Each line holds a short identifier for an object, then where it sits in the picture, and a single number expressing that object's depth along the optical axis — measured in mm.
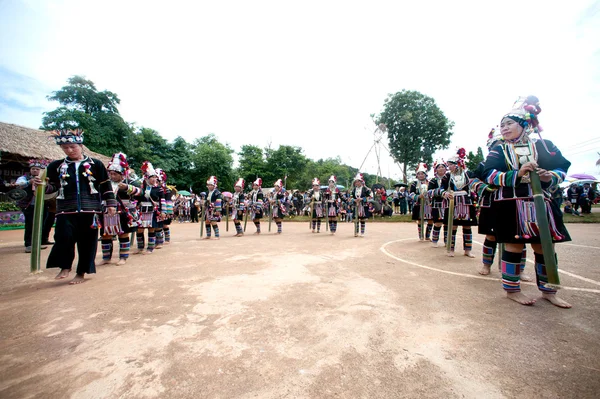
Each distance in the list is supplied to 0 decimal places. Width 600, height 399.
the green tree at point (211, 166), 42688
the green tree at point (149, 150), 33844
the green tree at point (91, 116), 28547
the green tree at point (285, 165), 45594
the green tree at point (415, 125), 26188
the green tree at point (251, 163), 45719
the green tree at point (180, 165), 40062
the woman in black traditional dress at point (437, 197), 6914
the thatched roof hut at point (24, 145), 16578
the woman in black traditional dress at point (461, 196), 5879
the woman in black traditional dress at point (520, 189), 3029
